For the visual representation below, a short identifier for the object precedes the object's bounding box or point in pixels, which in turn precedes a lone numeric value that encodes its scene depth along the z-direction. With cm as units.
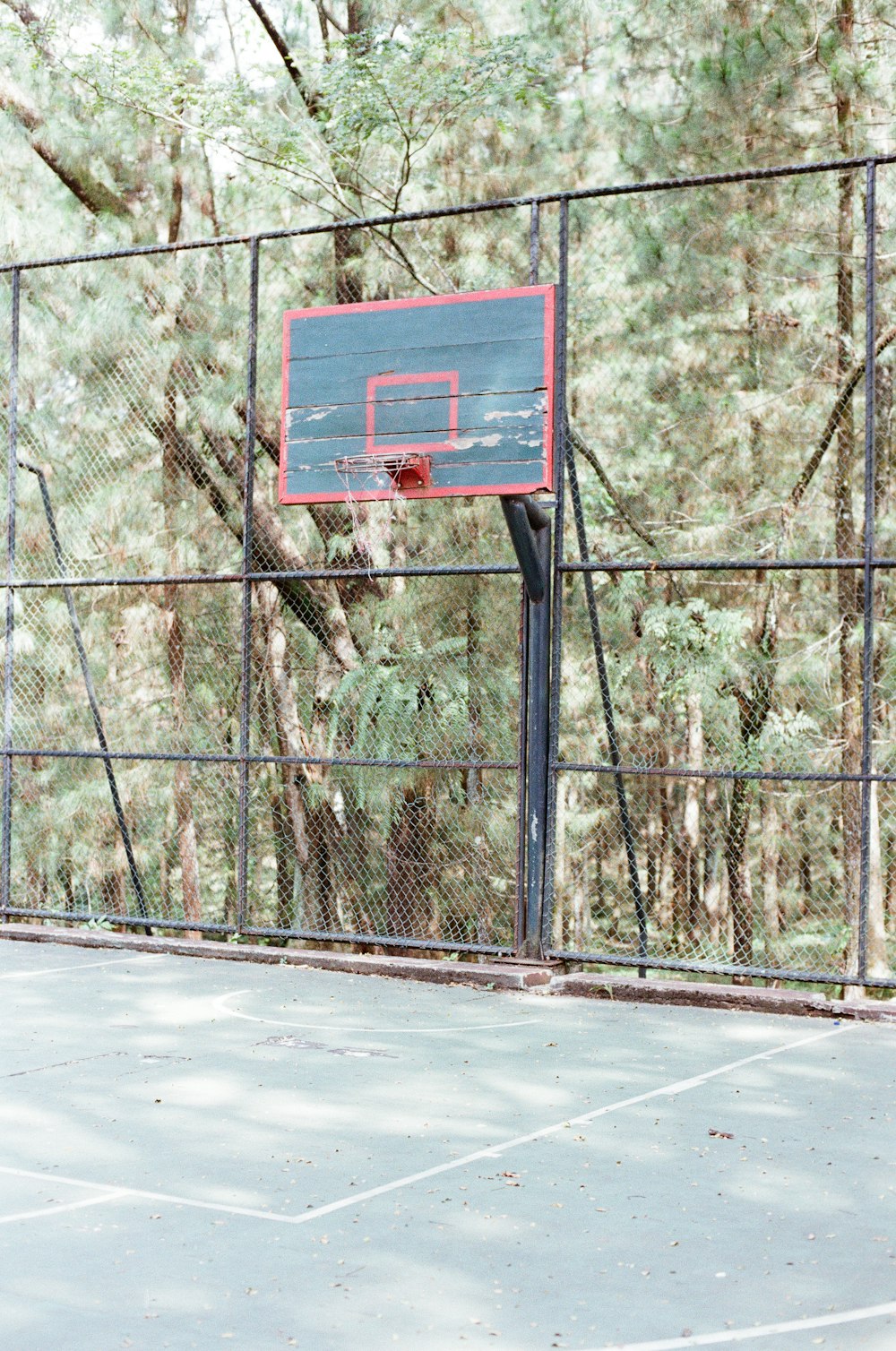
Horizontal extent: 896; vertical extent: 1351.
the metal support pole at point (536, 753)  685
